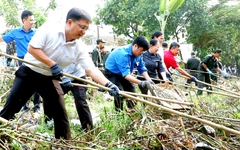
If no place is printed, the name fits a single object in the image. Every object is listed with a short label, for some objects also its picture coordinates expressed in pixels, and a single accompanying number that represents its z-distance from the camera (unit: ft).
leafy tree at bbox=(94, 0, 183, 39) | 43.96
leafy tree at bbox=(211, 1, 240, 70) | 55.42
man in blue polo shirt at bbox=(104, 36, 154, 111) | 11.59
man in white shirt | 7.79
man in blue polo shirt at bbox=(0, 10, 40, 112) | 12.93
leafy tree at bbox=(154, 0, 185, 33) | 25.86
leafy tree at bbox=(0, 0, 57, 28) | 30.78
